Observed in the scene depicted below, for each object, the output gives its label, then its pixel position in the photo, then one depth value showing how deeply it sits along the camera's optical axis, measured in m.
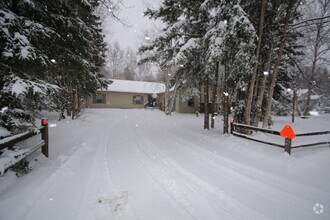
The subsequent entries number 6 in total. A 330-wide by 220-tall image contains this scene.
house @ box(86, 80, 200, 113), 30.64
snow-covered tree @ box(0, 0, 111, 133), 4.44
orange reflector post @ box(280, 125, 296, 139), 5.69
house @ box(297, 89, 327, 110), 44.47
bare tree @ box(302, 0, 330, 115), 21.12
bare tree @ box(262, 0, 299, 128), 7.68
